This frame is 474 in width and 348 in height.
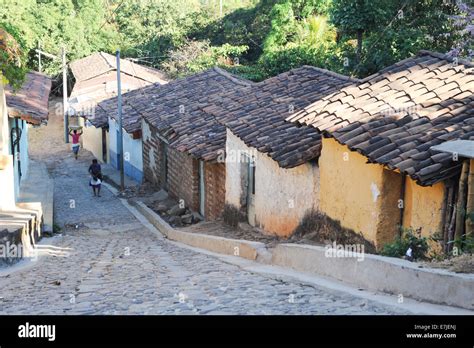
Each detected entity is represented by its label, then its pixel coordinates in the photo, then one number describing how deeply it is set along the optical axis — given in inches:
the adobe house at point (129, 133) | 975.8
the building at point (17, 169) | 472.8
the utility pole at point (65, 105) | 1379.2
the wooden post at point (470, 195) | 318.3
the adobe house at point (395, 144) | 348.2
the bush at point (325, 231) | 406.8
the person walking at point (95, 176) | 896.9
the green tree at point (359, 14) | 784.9
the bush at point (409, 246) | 321.1
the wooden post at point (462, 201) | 322.0
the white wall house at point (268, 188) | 475.5
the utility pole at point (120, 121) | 927.0
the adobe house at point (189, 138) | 660.2
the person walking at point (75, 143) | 1261.2
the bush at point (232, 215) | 591.2
